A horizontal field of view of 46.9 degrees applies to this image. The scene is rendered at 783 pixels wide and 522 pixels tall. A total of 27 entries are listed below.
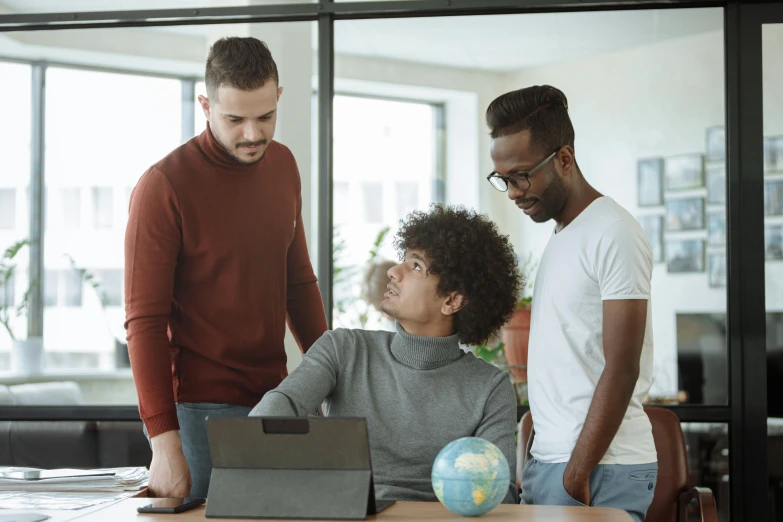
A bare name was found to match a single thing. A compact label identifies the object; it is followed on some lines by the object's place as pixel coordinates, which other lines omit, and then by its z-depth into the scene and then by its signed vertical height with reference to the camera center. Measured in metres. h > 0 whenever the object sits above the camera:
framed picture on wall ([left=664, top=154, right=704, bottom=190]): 3.33 +0.47
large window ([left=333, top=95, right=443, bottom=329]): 3.44 +0.43
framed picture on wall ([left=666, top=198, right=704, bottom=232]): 3.33 +0.31
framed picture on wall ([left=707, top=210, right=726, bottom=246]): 3.31 +0.26
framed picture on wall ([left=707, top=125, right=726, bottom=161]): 3.31 +0.57
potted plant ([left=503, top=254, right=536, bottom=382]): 3.36 -0.16
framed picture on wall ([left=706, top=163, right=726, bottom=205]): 3.31 +0.43
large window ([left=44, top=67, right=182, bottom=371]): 3.59 +0.46
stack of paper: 2.05 -0.43
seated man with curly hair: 2.06 -0.16
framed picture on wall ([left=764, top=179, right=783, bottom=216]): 3.29 +0.37
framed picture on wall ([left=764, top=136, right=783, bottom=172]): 3.28 +0.52
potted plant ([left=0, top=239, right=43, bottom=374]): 3.58 -0.11
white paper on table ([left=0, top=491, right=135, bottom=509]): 1.85 -0.43
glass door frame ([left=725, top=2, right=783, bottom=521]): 3.23 +0.15
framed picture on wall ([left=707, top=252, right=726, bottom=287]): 3.30 +0.11
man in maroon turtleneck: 2.23 +0.07
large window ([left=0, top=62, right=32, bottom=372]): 3.63 +0.55
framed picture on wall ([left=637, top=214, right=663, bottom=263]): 3.36 +0.25
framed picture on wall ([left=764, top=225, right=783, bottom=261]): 3.29 +0.21
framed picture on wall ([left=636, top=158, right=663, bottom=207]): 3.36 +0.44
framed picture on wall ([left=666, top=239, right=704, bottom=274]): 3.32 +0.16
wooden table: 1.65 -0.41
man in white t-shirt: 2.00 -0.08
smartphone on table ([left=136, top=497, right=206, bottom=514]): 1.71 -0.40
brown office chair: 2.68 -0.53
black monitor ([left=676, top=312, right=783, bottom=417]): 3.26 -0.22
